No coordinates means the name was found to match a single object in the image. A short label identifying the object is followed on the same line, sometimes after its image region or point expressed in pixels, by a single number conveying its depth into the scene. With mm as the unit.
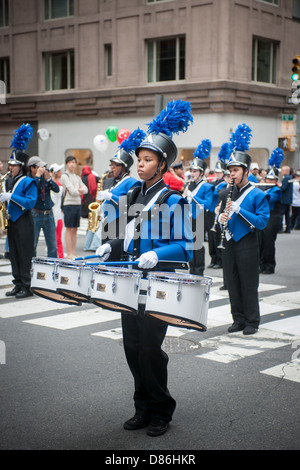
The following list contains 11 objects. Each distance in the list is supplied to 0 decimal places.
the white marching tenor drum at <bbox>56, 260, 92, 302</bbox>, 4492
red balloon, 22225
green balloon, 24500
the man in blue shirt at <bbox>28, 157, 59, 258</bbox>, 11852
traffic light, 18156
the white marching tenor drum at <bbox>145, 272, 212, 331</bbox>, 4141
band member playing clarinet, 7461
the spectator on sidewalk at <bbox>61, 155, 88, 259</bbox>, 13414
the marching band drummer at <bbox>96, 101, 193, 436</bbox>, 4445
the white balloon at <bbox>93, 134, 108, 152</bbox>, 24625
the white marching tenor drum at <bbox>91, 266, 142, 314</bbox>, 4242
